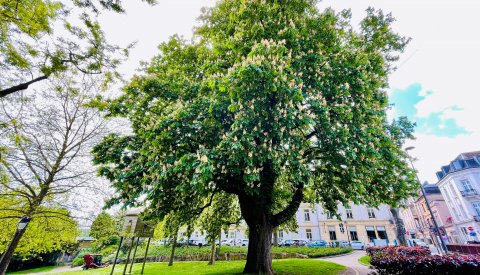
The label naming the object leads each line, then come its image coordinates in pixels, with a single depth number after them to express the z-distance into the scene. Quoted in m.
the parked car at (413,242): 41.77
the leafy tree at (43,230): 14.34
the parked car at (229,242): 43.08
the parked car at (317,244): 39.55
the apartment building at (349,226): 44.53
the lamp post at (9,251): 11.88
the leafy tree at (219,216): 15.69
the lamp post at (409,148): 22.25
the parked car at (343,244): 39.50
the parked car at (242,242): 42.67
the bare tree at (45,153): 12.11
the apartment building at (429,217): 53.55
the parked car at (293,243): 40.59
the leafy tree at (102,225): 14.62
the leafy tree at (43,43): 7.48
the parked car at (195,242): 44.25
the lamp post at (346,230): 45.03
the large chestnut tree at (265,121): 8.02
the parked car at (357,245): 38.66
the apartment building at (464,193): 42.53
